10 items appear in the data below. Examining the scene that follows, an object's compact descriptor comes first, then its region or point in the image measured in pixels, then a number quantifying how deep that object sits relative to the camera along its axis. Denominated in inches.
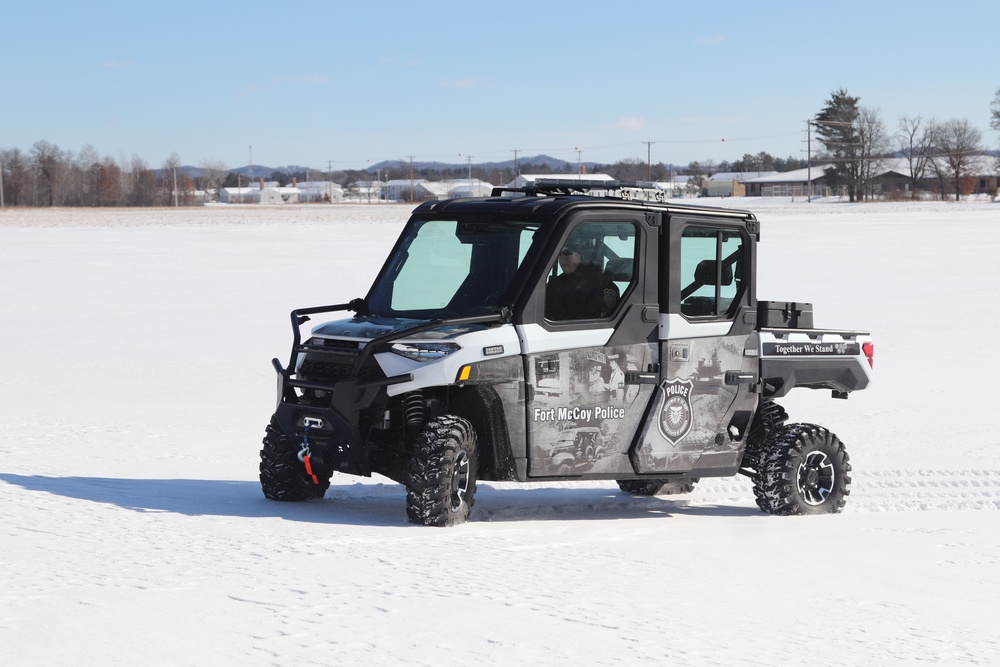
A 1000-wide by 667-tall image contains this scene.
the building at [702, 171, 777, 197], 6683.1
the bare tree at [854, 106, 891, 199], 5162.4
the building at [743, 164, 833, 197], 6028.5
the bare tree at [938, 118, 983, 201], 4822.8
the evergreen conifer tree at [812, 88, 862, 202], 5137.8
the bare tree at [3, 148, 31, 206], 5856.3
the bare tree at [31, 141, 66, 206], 5836.6
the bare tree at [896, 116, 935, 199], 5137.8
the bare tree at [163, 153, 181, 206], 5689.0
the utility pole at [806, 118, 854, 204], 5025.6
